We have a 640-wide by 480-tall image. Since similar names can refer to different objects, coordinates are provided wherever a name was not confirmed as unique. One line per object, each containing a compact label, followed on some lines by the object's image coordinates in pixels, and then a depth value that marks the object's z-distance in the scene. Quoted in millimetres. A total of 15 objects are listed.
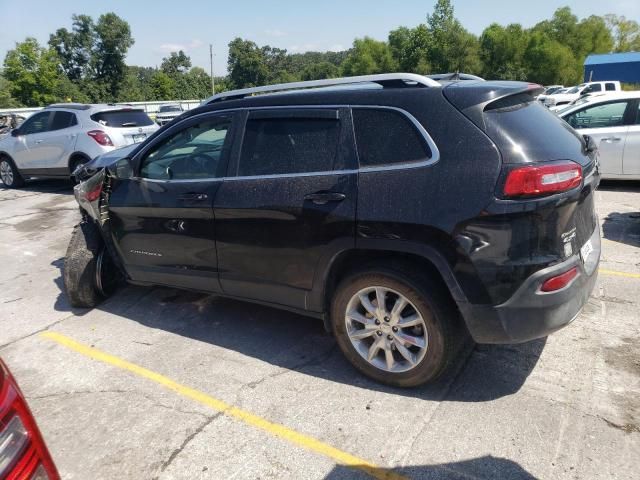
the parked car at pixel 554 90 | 36288
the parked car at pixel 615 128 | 8180
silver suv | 10016
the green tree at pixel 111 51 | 69000
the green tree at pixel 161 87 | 74312
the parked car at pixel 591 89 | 25125
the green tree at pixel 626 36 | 75812
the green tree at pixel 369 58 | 72812
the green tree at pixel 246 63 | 105312
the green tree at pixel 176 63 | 104375
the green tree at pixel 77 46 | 69000
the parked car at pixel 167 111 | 28438
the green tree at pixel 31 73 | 51062
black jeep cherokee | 2664
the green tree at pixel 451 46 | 59719
